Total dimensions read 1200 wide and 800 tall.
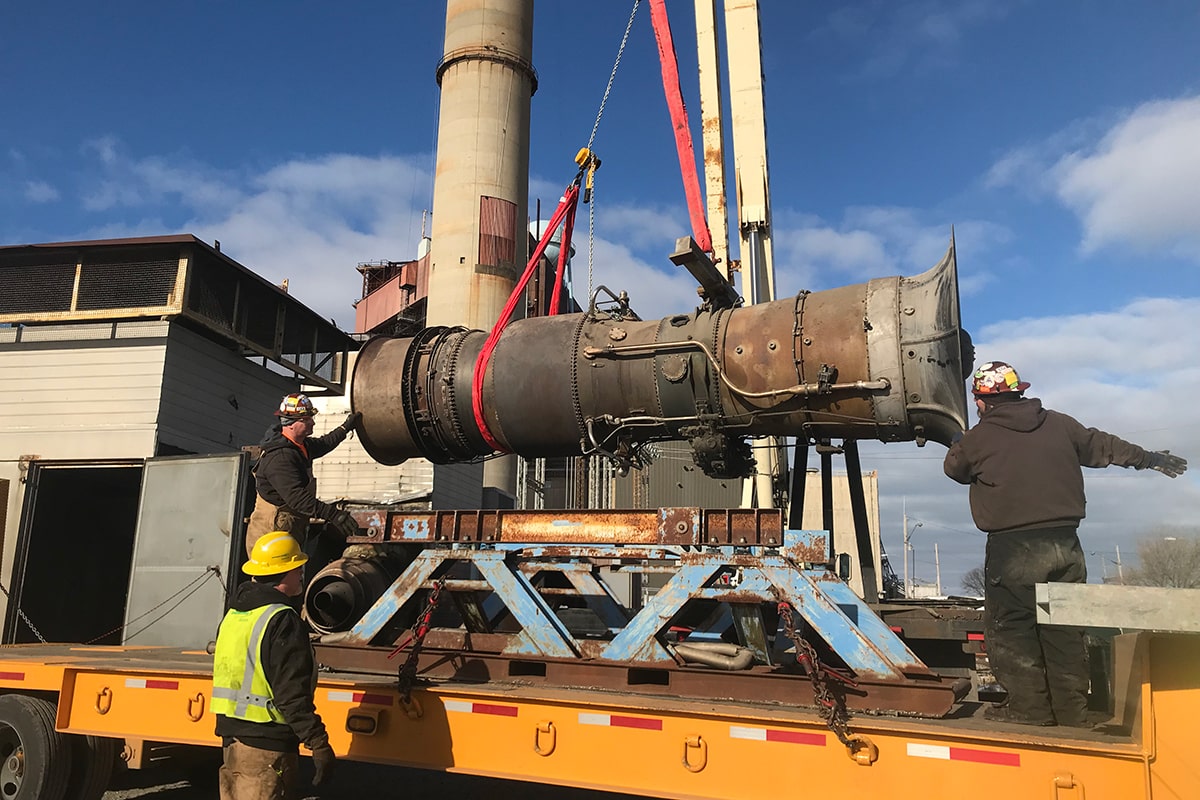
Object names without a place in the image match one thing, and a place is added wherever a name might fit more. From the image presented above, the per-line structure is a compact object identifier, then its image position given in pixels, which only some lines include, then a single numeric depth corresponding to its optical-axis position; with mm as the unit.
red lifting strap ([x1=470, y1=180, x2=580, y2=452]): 6047
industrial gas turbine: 5016
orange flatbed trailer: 3213
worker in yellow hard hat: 3965
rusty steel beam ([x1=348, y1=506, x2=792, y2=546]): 4559
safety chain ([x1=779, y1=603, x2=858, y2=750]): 3590
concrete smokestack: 22156
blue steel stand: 4238
